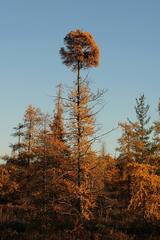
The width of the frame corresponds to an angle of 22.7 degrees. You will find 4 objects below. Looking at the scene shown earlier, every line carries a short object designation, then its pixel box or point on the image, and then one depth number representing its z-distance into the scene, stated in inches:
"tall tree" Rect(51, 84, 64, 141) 1644.9
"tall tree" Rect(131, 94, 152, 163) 1557.6
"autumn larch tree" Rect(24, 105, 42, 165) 1681.8
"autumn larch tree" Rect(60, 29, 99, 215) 885.7
